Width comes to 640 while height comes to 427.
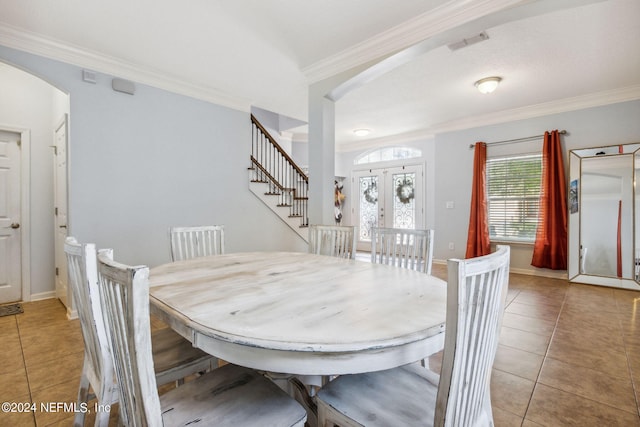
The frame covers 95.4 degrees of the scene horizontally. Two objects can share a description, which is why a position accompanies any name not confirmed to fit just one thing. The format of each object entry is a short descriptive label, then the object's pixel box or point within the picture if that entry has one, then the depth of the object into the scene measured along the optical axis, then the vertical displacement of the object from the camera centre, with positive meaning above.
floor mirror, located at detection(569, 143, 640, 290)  3.81 -0.07
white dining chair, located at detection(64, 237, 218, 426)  1.02 -0.63
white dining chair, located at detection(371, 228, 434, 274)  1.86 -0.24
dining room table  0.82 -0.36
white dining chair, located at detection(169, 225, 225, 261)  2.29 -0.27
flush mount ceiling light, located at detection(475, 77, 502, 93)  3.51 +1.55
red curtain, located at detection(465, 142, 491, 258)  4.93 -0.01
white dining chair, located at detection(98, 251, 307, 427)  0.69 -0.57
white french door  6.18 +0.27
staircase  4.38 +0.46
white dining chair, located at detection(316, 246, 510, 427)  0.69 -0.49
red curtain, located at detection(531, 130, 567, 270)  4.30 +0.03
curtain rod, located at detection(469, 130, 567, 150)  4.36 +1.16
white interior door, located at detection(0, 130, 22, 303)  3.21 -0.11
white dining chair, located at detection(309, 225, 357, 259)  2.25 -0.25
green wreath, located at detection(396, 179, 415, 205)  6.25 +0.41
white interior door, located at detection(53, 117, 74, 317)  2.92 +0.01
